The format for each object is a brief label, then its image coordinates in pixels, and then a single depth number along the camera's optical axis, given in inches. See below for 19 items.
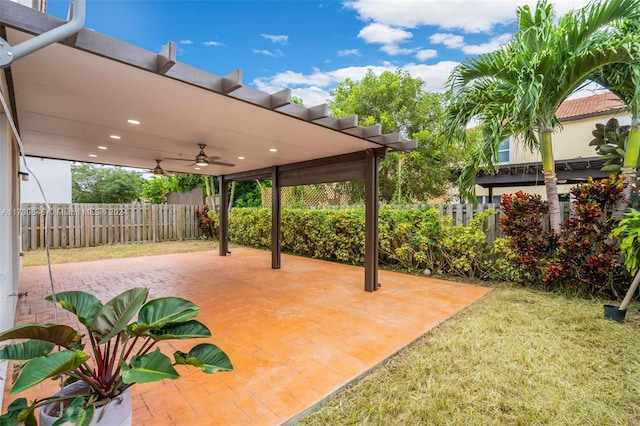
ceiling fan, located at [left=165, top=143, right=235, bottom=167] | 204.6
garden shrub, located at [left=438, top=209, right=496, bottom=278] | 232.4
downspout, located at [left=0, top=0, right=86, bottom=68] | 52.2
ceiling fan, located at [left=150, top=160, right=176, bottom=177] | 247.5
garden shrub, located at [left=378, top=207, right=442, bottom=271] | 250.7
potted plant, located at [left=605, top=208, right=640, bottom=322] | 142.4
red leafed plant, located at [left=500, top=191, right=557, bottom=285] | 203.2
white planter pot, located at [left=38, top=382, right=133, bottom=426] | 58.2
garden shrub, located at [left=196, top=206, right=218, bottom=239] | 523.2
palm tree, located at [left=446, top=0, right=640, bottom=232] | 163.8
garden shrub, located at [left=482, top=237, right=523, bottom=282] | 216.4
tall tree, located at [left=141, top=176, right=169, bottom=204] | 736.2
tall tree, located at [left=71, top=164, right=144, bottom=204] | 858.8
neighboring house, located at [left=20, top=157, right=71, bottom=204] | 485.4
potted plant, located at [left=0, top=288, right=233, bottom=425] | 51.9
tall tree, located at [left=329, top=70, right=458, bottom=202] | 413.1
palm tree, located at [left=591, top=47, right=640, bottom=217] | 169.9
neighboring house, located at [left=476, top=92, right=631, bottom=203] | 353.1
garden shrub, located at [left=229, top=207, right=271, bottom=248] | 422.9
